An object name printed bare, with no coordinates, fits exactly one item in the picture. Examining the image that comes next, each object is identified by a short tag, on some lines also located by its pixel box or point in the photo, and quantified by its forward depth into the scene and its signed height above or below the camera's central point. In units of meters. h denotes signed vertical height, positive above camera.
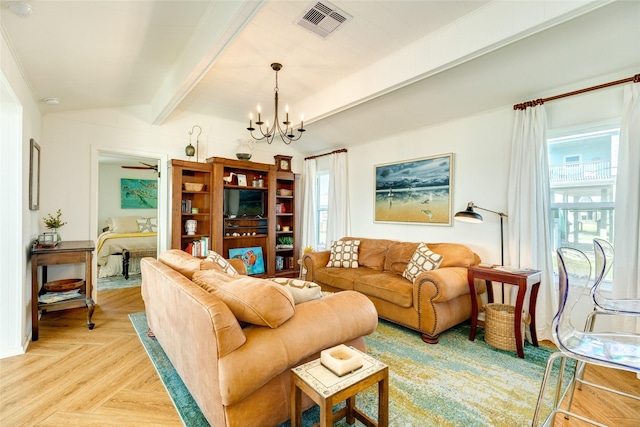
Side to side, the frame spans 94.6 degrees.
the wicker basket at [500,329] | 2.59 -1.04
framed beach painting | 3.70 +0.28
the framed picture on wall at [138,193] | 7.30 +0.38
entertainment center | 4.34 -0.01
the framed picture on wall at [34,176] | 2.80 +0.31
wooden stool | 1.25 -0.79
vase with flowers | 3.29 -0.18
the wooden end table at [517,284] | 2.47 -0.64
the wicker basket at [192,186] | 4.30 +0.34
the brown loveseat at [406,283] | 2.74 -0.78
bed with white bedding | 5.38 -0.73
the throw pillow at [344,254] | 4.04 -0.60
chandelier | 2.95 +1.46
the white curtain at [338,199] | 4.95 +0.20
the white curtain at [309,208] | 5.54 +0.05
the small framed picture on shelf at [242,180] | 4.77 +0.48
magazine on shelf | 3.00 -0.93
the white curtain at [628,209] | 2.26 +0.04
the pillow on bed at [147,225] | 6.82 -0.39
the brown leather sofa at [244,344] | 1.37 -0.71
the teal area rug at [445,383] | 1.76 -1.22
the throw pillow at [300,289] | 1.84 -0.50
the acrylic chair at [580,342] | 1.30 -0.64
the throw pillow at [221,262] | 2.46 -0.46
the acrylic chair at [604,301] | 1.76 -0.56
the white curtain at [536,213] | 2.82 +0.00
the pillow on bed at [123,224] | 6.51 -0.35
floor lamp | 2.98 -0.05
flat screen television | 4.68 +0.12
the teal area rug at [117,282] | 4.68 -1.25
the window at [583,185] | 2.63 +0.27
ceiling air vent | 2.17 +1.49
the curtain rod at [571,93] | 2.32 +1.07
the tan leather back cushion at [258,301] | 1.49 -0.47
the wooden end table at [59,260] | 2.78 -0.53
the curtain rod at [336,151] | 4.93 +1.01
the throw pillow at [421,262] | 3.10 -0.54
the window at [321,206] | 5.49 +0.08
